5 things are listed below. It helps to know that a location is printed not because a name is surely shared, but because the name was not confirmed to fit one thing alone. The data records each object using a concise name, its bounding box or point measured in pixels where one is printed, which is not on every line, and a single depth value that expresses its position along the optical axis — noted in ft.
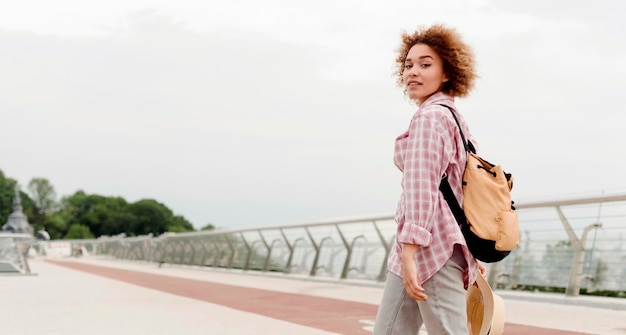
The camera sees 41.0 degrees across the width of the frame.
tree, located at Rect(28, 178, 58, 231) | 534.78
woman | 8.74
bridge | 23.99
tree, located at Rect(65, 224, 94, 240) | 457.68
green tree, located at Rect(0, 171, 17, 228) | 438.81
